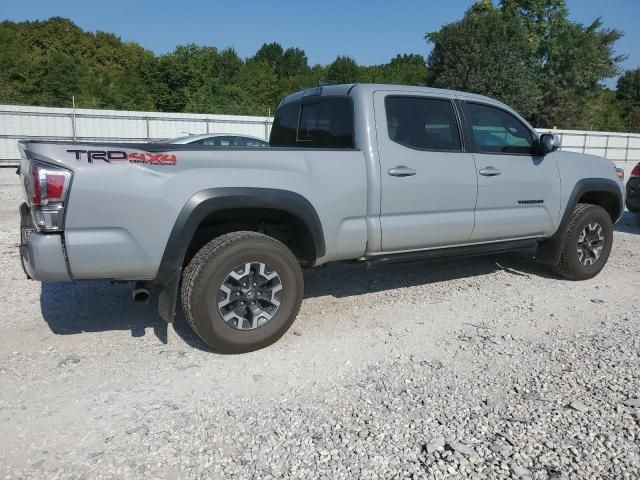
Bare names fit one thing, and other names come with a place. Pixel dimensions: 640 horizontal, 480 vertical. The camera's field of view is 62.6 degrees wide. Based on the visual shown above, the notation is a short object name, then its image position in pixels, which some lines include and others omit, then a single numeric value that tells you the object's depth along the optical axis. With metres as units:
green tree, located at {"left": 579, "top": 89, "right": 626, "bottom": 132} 44.94
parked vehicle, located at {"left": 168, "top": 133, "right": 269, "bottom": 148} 11.19
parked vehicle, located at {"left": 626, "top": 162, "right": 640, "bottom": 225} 8.59
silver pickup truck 3.18
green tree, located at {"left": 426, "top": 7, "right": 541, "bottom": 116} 38.00
